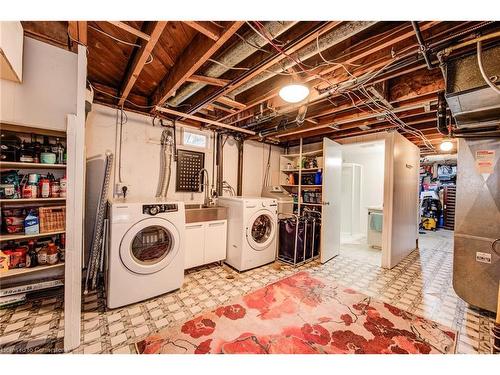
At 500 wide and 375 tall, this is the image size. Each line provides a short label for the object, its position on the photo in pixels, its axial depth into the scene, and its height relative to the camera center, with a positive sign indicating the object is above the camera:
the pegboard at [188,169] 3.33 +0.28
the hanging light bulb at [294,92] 1.73 +0.84
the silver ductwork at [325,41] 1.22 +0.98
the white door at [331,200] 3.46 -0.19
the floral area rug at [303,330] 1.59 -1.22
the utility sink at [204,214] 2.81 -0.39
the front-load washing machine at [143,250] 2.01 -0.70
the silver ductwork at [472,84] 1.33 +0.75
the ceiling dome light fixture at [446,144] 4.07 +0.96
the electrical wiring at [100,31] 1.47 +1.10
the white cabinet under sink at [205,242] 2.85 -0.81
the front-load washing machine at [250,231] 2.99 -0.67
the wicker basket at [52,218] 1.78 -0.31
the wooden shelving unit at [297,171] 4.01 +0.37
